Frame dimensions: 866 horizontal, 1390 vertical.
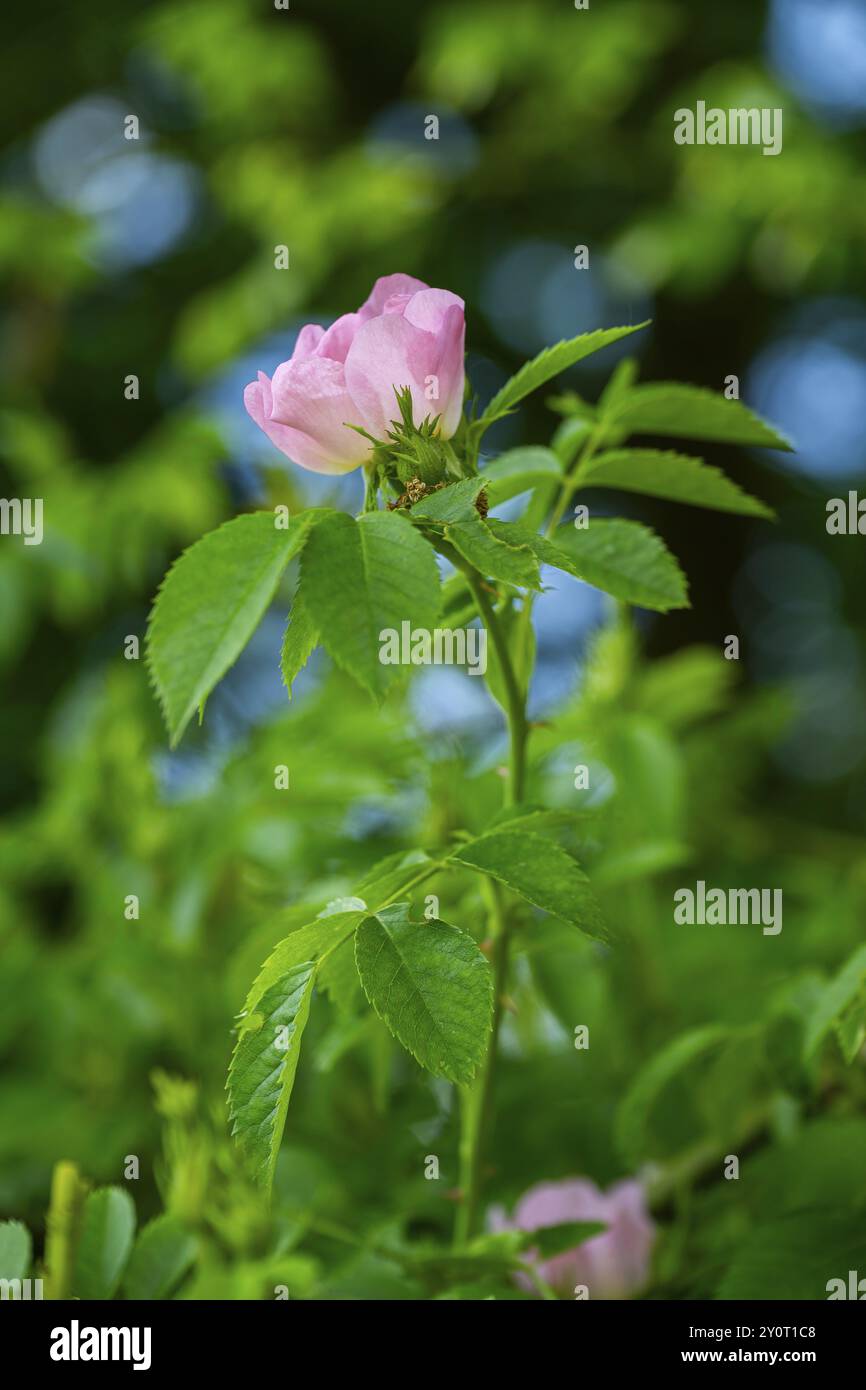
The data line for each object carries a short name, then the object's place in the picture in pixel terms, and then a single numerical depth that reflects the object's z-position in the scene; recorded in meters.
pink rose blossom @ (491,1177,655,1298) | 1.01
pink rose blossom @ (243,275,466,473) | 0.93
